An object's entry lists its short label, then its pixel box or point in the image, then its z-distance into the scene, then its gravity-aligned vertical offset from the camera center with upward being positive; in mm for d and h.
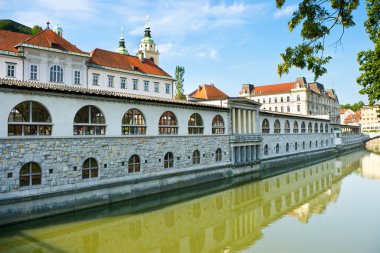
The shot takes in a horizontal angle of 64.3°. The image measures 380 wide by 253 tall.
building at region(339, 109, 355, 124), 136000 +8580
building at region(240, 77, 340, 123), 80500 +10202
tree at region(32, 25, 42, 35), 71750 +25932
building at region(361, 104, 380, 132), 130212 +5580
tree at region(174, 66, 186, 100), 70000 +13133
